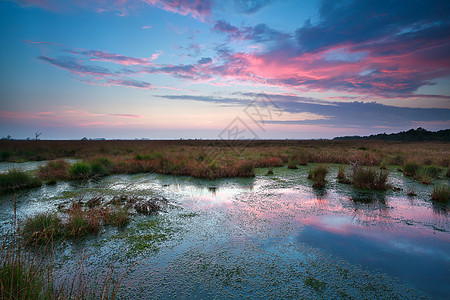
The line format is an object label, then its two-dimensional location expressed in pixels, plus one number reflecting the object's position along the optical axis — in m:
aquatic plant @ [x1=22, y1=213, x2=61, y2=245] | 4.22
